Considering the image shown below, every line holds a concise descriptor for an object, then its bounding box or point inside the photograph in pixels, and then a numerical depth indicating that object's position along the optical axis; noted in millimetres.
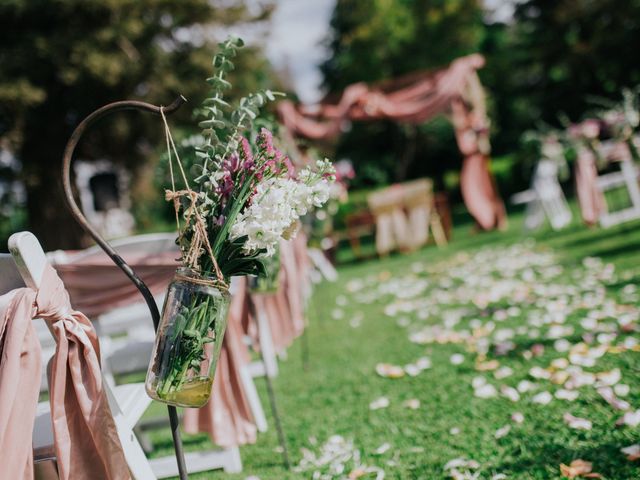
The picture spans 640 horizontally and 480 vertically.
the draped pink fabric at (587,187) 7848
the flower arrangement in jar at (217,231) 1632
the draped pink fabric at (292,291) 4358
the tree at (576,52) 15852
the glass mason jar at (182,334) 1628
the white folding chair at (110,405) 1588
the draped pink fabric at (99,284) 2773
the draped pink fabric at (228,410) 2895
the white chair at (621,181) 7707
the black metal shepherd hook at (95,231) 1652
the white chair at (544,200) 8977
